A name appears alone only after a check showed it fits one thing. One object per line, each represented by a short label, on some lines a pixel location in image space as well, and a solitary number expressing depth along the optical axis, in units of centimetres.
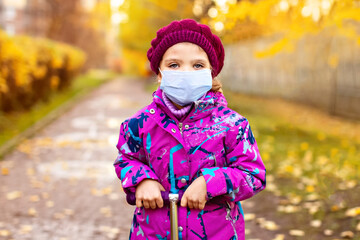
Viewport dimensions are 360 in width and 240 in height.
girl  203
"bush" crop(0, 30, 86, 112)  1022
